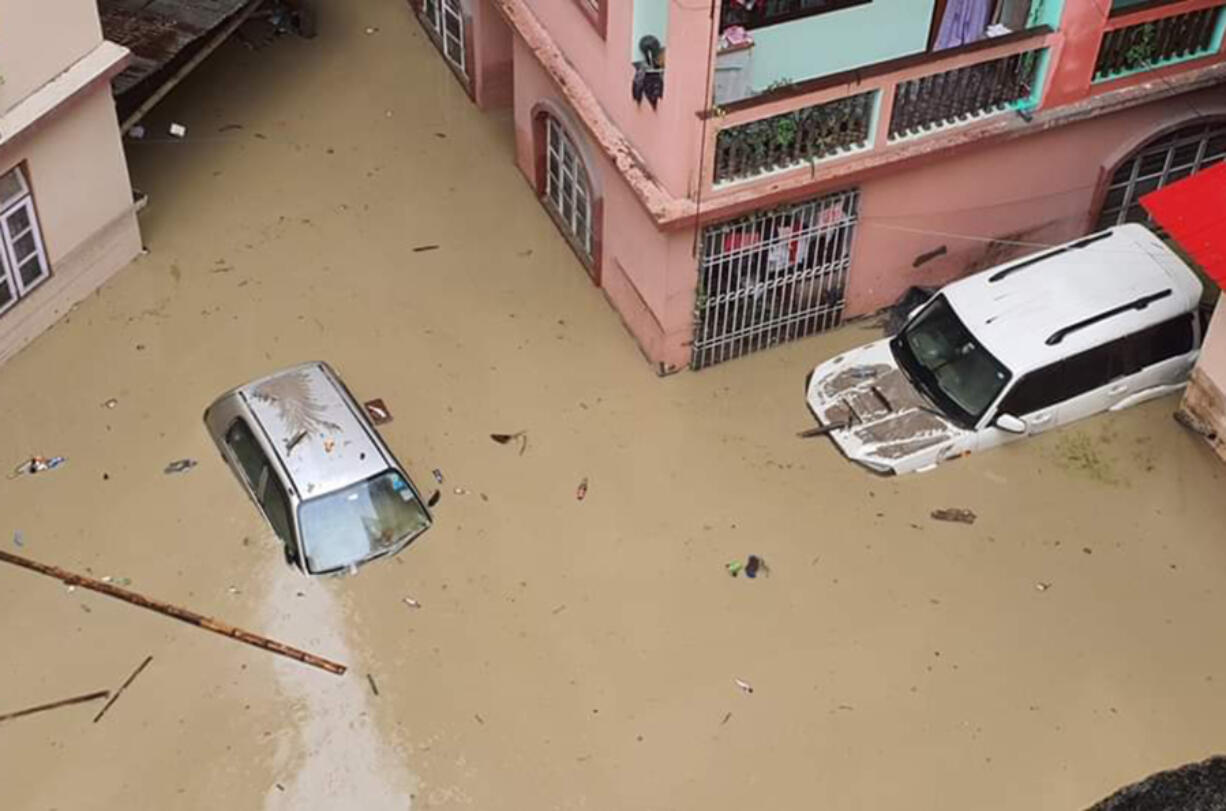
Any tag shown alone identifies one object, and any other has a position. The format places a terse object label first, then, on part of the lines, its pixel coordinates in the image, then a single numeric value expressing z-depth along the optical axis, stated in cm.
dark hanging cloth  1546
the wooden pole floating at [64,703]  1430
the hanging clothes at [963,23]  1738
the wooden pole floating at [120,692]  1436
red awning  1556
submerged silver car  1548
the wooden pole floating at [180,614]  1485
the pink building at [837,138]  1592
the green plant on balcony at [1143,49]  1703
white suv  1634
